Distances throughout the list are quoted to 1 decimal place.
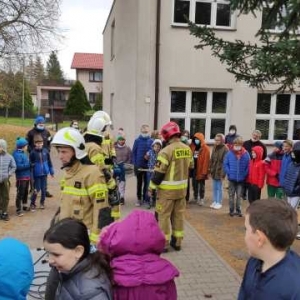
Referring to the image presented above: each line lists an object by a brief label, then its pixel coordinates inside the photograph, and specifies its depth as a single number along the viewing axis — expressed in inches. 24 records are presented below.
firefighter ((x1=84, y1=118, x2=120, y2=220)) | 136.9
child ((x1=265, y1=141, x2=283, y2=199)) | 237.1
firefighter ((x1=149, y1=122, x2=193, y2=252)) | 179.8
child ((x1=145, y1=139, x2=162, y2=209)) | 274.1
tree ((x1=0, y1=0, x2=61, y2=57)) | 640.5
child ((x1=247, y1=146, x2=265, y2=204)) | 244.1
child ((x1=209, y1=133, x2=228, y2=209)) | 272.1
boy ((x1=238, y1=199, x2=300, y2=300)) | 61.6
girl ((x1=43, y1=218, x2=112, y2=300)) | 63.8
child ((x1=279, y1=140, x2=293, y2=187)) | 213.4
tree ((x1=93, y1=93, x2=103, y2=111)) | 1692.6
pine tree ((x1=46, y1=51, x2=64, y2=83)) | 2991.8
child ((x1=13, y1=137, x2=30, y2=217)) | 249.4
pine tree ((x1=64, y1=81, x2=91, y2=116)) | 1752.5
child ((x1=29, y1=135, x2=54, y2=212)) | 262.8
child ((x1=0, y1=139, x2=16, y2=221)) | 236.6
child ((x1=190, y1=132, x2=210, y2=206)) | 281.3
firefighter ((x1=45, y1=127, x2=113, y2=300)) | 103.8
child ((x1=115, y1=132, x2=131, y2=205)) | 282.4
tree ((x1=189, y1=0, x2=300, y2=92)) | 100.4
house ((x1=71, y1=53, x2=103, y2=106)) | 2102.6
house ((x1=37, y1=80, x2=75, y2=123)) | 2268.9
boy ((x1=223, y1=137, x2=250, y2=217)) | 249.8
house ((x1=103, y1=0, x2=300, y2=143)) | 396.7
